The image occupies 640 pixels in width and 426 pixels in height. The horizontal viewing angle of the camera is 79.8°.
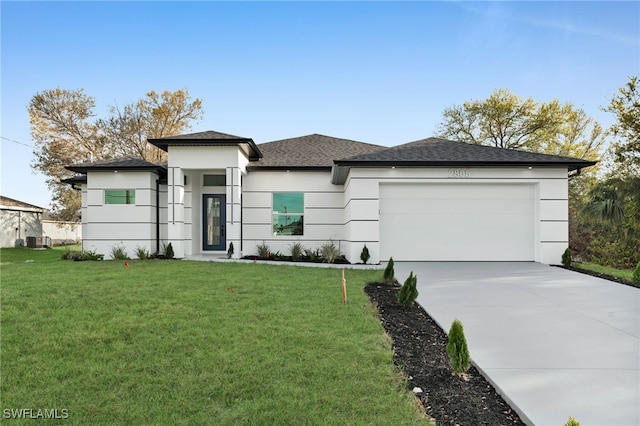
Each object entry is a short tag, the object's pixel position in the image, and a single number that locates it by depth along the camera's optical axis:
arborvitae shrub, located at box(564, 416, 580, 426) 1.99
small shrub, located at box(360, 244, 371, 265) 11.89
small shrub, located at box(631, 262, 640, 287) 8.01
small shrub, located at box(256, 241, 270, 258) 14.38
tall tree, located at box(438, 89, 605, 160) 27.70
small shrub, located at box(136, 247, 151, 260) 13.93
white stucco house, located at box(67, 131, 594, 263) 12.04
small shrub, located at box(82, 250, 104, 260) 13.88
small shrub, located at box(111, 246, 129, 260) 14.01
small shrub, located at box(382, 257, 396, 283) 8.41
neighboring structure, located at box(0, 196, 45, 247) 23.70
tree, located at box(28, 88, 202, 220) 26.97
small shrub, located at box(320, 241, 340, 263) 13.10
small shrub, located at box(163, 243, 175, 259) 13.80
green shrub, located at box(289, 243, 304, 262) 13.90
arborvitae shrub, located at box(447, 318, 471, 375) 3.52
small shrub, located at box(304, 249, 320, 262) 13.75
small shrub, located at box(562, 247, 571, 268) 11.30
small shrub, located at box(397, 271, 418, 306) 6.18
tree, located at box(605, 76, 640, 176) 15.12
